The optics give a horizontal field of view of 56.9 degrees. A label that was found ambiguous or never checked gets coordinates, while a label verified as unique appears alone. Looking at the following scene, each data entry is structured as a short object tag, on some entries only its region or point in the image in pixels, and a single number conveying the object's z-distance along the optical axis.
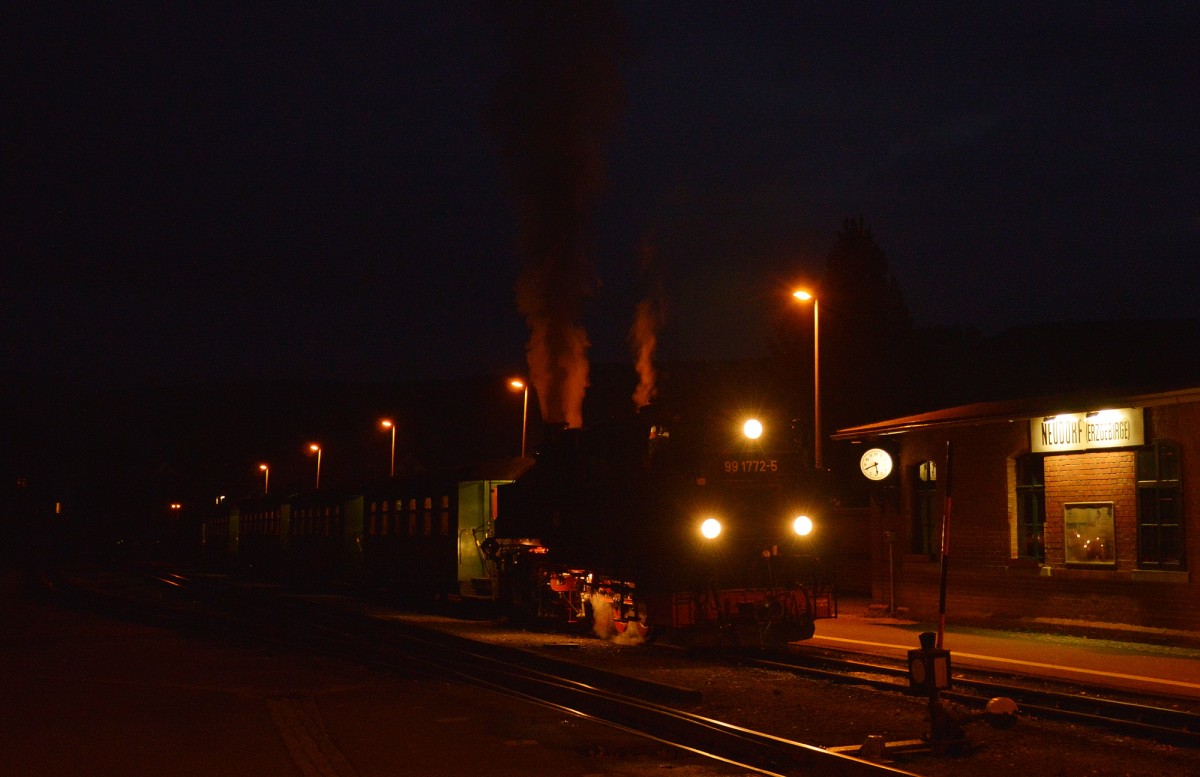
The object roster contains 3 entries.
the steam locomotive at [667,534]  14.29
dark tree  42.22
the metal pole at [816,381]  20.94
